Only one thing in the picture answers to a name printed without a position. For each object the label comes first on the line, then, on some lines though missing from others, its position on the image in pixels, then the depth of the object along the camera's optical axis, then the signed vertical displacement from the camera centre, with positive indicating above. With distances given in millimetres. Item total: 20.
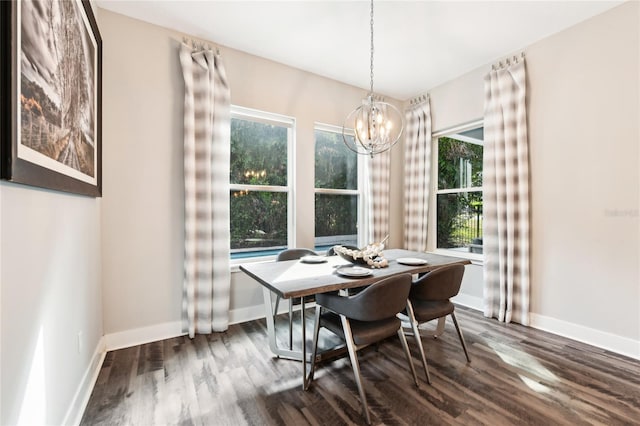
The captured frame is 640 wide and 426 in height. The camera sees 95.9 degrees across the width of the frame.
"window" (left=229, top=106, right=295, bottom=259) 3283 +350
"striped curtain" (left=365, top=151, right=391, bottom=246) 4074 +218
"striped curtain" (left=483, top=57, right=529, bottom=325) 3066 +187
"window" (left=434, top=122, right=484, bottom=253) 3736 +323
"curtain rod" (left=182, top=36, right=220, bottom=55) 2835 +1675
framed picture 930 +498
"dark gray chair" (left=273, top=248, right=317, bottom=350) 2940 -438
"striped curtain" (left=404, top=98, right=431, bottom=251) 4094 +555
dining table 1864 -462
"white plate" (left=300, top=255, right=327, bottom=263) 2591 -430
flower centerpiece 2420 -380
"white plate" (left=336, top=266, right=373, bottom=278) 2076 -443
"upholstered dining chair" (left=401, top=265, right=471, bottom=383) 2133 -617
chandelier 2510 +734
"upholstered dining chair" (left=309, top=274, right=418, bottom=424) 1764 -648
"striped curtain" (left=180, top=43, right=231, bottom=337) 2758 +211
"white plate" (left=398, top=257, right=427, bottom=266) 2492 -430
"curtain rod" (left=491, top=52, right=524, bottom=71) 3100 +1676
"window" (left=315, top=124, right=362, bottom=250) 3838 +300
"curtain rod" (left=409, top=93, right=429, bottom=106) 4135 +1661
